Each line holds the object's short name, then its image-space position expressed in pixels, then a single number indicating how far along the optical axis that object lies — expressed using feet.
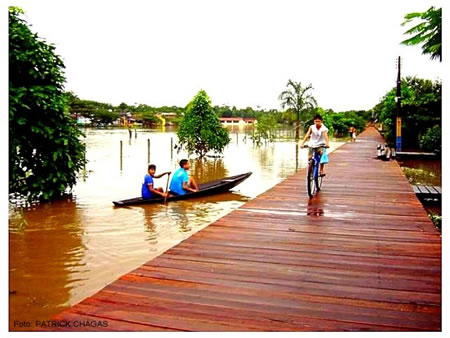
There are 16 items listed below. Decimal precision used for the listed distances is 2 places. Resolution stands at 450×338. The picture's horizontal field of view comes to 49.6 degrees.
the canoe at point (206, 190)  34.02
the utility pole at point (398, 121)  67.69
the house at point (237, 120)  314.61
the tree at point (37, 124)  31.07
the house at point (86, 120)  275.39
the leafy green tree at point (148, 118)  318.24
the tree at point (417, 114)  76.13
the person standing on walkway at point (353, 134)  110.01
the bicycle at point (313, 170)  25.94
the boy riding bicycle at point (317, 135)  26.50
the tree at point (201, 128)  75.99
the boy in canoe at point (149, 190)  34.32
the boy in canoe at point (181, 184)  36.19
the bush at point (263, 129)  114.21
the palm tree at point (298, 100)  137.49
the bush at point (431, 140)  67.38
